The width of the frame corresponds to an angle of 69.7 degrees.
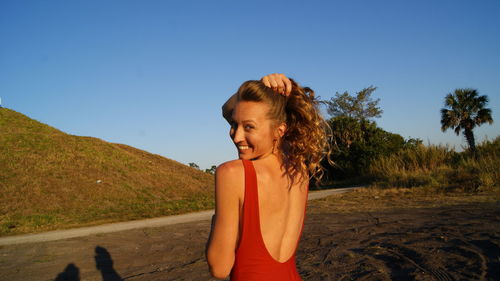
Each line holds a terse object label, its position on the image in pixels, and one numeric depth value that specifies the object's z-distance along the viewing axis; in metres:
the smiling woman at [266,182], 1.28
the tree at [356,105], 46.11
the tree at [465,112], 24.64
